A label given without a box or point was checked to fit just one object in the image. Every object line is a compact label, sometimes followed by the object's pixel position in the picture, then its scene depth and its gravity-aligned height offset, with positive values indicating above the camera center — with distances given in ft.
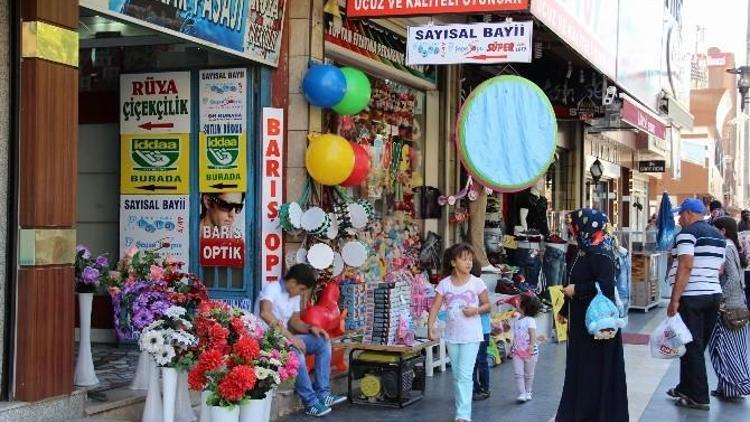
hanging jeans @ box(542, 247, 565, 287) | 45.68 -2.47
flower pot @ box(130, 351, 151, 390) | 21.89 -3.90
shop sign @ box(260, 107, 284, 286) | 27.04 +0.63
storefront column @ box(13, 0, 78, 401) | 18.11 +0.24
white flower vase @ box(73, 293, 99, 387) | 21.98 -3.35
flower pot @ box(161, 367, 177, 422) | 18.43 -3.61
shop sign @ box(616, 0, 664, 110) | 42.60 +8.61
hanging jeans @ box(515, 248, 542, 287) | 44.93 -2.35
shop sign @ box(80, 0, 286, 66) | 21.93 +5.08
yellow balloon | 26.84 +1.64
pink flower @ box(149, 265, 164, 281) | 20.89 -1.38
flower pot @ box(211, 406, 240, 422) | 17.28 -3.78
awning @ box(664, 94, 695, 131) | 56.35 +6.70
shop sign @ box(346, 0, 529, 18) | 26.25 +6.14
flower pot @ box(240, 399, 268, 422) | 17.65 -3.83
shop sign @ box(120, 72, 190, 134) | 27.99 +3.43
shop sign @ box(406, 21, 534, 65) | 26.53 +5.09
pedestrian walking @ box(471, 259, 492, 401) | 26.71 -4.64
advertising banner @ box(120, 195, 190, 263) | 28.17 -0.32
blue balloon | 26.84 +3.83
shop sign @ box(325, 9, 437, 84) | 29.66 +6.05
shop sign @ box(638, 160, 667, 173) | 86.06 +4.73
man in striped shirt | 25.64 -2.12
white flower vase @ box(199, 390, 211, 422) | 17.85 -3.92
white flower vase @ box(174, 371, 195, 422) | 20.01 -4.19
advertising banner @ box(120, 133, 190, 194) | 28.02 +1.55
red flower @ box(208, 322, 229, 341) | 17.78 -2.31
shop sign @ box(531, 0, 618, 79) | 29.22 +7.00
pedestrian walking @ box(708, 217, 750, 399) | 26.99 -3.70
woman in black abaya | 21.65 -3.04
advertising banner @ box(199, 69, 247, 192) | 27.32 +2.51
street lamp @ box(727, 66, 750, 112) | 67.62 +10.37
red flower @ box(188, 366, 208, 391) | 17.44 -3.16
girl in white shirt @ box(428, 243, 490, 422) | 22.68 -2.53
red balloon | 28.12 +1.50
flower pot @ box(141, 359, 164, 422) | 19.70 -4.11
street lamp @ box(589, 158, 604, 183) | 64.23 +3.24
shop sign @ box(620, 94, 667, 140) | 45.83 +5.19
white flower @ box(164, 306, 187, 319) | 18.45 -2.00
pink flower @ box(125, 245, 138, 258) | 22.41 -0.97
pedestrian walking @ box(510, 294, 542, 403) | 25.98 -3.74
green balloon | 28.12 +3.80
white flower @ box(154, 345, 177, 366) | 18.11 -2.79
